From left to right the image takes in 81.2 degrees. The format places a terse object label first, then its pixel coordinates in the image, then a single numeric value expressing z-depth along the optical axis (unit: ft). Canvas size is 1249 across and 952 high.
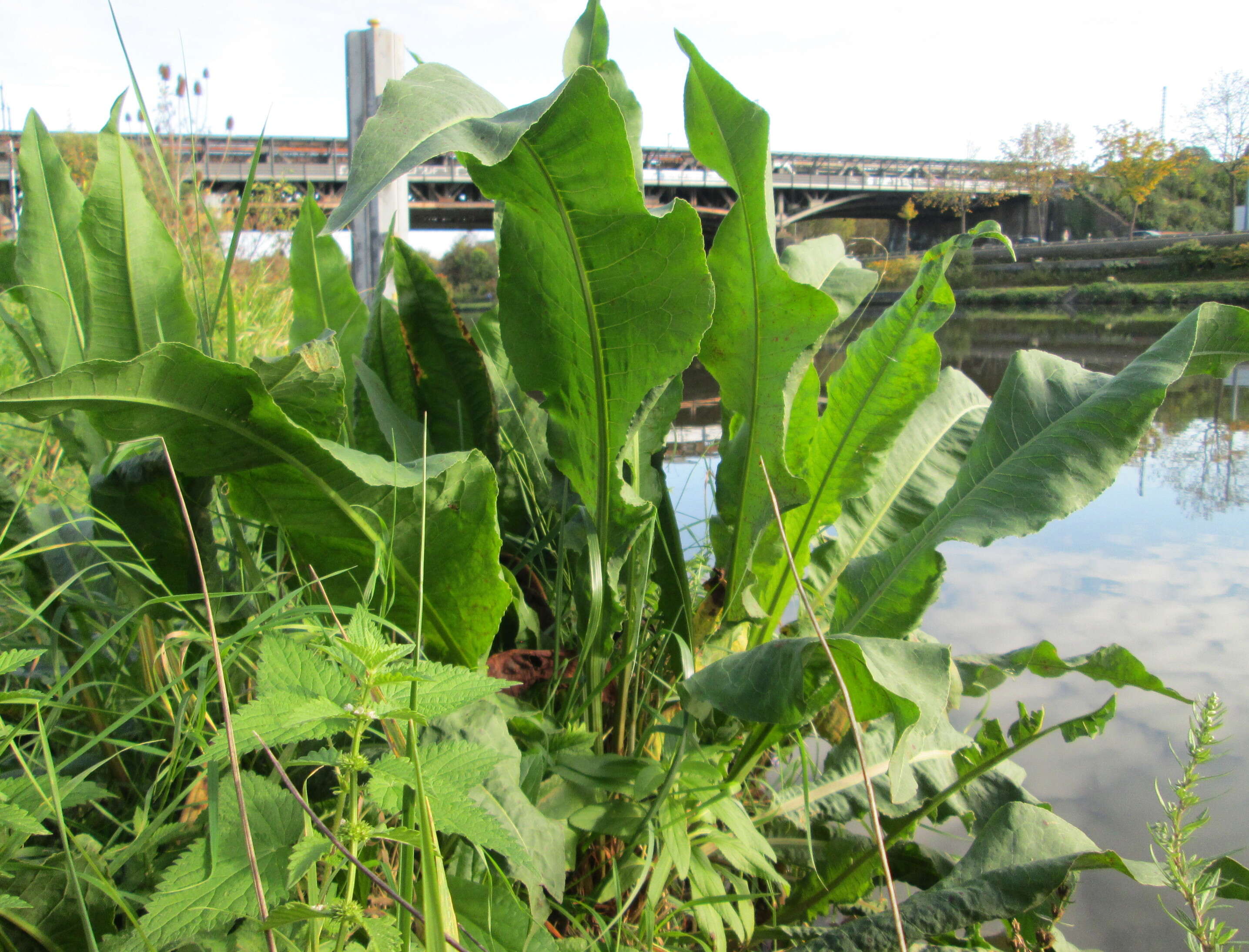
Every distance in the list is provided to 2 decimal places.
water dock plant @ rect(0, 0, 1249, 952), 1.25
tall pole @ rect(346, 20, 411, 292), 11.53
